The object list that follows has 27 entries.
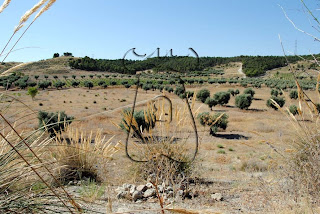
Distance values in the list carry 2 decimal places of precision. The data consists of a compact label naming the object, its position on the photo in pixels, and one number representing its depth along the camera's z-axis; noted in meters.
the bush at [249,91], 48.62
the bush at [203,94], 42.65
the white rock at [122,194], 5.62
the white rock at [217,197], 5.56
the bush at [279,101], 33.54
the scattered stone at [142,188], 5.84
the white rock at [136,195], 5.58
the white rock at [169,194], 5.66
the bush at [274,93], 49.06
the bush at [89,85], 65.31
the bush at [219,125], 20.42
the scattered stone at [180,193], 5.72
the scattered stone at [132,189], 5.70
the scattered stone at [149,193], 5.71
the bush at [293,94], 45.11
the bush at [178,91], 47.27
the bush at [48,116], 18.00
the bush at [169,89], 54.16
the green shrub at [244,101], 35.50
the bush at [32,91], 40.00
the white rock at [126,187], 5.91
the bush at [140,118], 18.64
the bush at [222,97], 39.66
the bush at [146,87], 60.19
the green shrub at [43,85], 62.84
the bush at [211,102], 35.41
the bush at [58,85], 63.29
